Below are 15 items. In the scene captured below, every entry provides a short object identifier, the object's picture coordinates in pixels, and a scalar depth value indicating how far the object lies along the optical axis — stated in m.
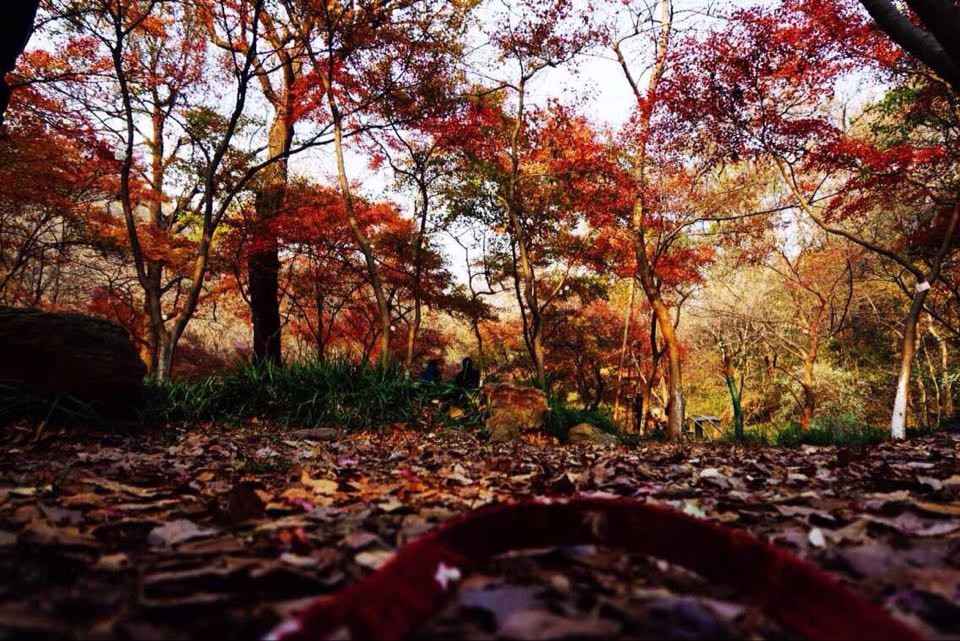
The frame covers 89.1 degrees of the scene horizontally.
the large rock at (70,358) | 3.87
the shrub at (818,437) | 6.33
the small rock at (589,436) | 7.09
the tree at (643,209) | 8.79
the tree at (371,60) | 8.00
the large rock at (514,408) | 6.39
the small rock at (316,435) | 4.72
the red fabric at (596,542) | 0.64
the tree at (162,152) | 6.78
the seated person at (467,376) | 7.93
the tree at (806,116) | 7.52
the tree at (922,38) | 2.81
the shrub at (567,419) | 7.35
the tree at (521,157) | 10.20
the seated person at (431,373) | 8.09
